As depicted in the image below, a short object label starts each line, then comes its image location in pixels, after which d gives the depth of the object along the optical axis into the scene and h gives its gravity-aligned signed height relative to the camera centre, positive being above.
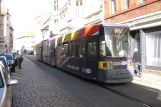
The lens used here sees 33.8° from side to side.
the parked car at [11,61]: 20.48 -0.95
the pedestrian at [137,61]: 16.80 -0.80
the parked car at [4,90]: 4.65 -0.83
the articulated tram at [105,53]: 12.45 -0.23
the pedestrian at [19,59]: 24.04 -0.91
